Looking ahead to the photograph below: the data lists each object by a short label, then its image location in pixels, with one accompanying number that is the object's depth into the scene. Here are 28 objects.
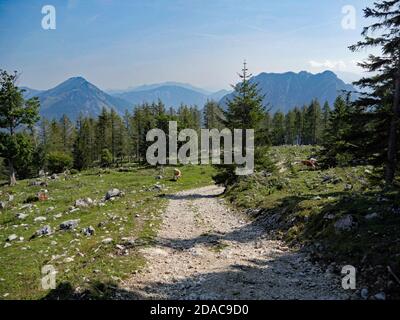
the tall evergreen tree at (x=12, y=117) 46.66
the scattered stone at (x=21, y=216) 22.98
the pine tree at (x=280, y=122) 123.77
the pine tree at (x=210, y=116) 115.25
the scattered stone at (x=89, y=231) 17.94
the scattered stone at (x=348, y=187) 21.77
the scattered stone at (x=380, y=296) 9.00
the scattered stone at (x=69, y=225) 19.20
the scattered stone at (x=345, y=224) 13.47
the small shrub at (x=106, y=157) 83.06
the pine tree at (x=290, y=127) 120.69
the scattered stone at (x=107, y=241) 15.64
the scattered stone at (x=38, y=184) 42.35
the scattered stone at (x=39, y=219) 22.28
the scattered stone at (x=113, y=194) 30.69
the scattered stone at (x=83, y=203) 25.88
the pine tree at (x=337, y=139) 21.41
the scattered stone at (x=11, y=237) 17.82
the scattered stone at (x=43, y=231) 18.19
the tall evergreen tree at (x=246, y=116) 32.81
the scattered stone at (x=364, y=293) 9.39
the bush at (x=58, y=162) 73.00
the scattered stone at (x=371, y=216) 13.42
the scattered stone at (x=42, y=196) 30.77
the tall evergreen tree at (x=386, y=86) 19.61
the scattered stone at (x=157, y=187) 38.44
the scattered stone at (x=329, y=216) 14.81
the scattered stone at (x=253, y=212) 21.56
